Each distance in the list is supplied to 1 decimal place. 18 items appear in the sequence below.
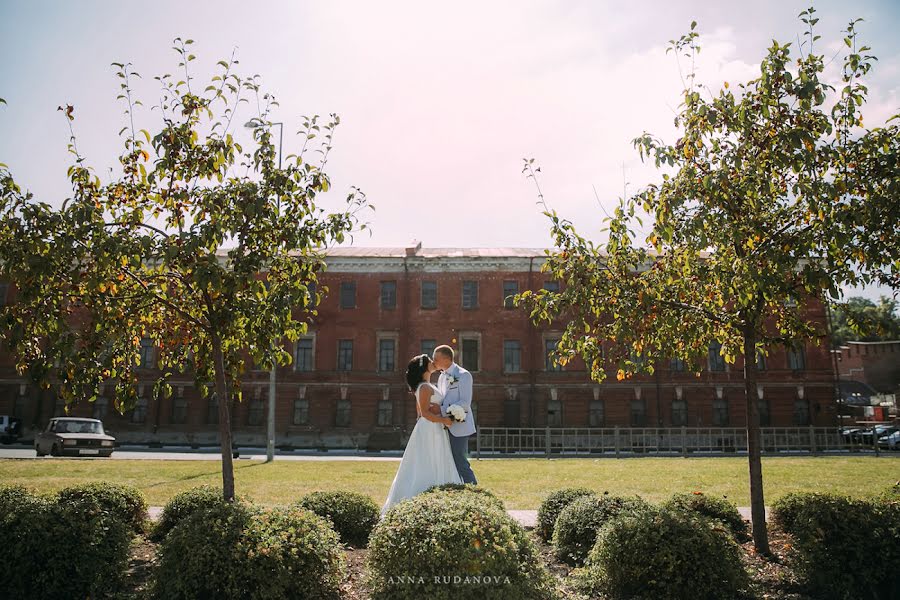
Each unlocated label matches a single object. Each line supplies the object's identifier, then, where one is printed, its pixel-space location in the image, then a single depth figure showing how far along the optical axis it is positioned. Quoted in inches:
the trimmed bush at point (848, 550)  208.7
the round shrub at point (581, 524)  264.8
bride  285.7
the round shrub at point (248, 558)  185.3
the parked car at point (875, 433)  1087.3
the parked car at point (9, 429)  1322.6
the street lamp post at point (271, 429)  896.9
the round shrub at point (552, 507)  311.4
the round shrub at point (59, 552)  203.3
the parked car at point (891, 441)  1218.6
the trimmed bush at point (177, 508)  299.0
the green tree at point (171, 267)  234.8
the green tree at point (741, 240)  234.5
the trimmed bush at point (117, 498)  297.0
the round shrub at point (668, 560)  199.5
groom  302.7
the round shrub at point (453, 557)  166.7
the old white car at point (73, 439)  953.7
